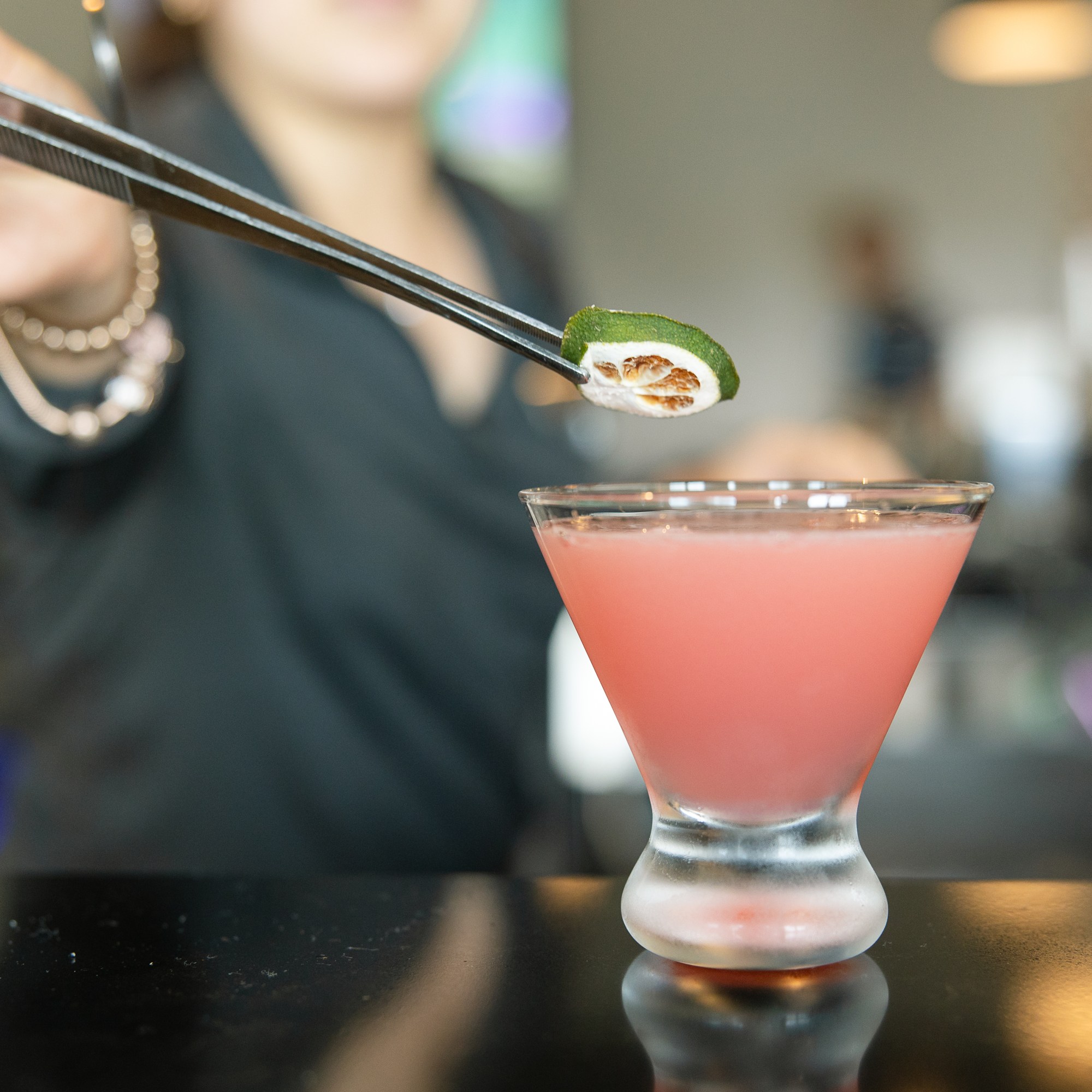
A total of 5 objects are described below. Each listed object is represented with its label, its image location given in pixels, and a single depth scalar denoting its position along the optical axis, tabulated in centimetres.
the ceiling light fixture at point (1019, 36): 281
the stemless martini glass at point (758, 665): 37
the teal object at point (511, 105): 248
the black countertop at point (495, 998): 31
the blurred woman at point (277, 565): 93
